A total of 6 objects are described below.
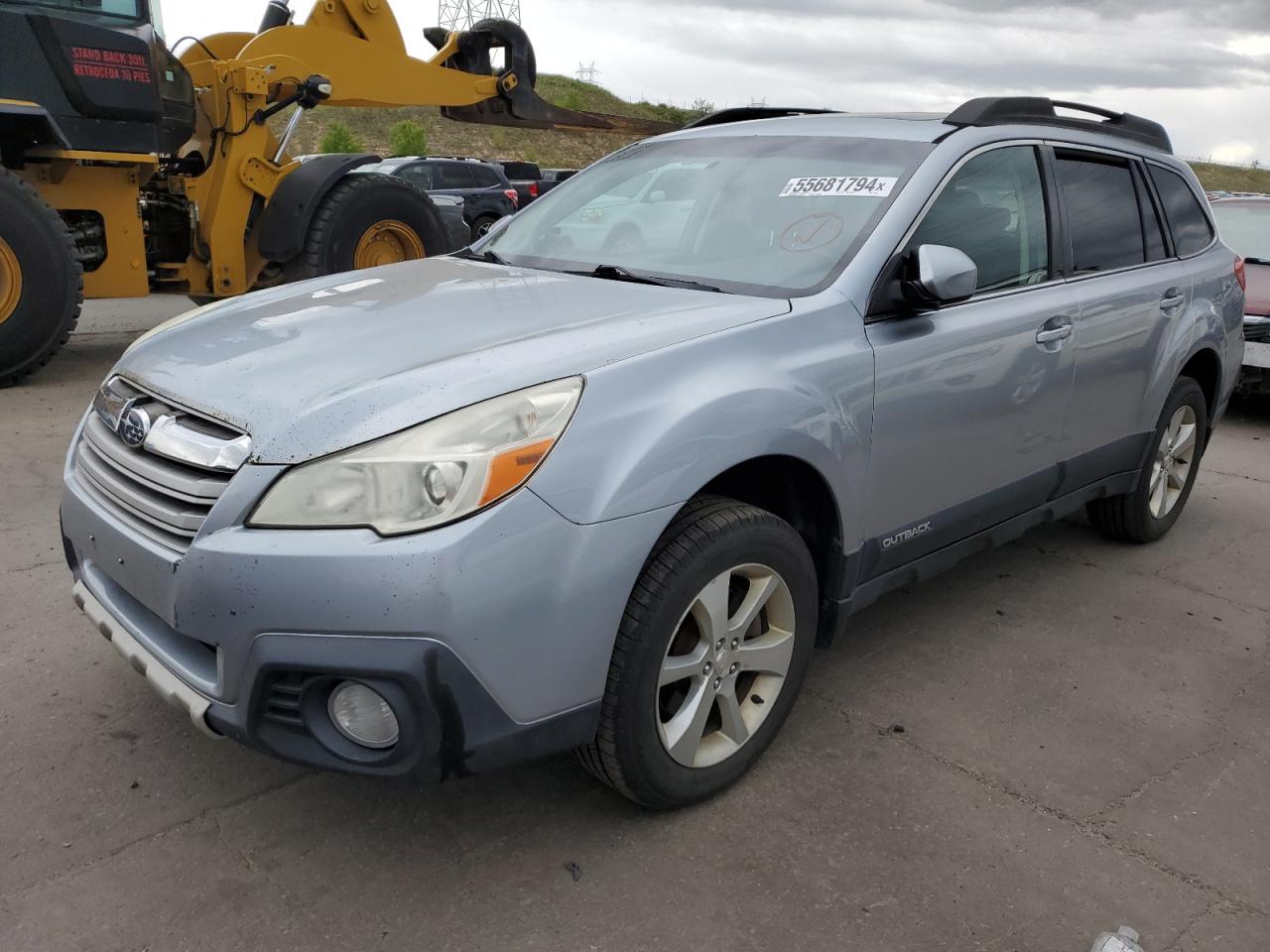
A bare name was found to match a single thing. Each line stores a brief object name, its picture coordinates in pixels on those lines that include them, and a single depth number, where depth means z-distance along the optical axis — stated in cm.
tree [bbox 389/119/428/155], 4338
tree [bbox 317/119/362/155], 3966
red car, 759
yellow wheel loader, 662
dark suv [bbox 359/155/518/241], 1658
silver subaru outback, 208
